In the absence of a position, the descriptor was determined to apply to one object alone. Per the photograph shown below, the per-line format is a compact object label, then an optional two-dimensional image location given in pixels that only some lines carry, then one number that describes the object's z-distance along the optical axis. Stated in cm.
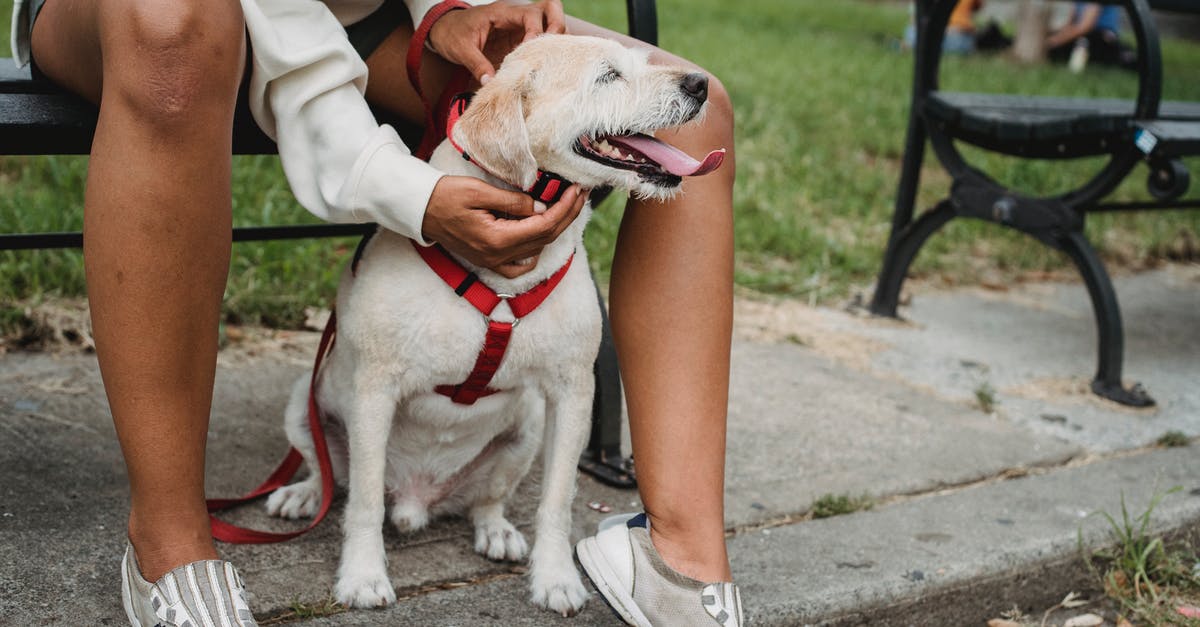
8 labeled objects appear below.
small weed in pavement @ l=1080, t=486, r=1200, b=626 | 228
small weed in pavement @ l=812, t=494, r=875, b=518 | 245
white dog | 181
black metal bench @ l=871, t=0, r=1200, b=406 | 338
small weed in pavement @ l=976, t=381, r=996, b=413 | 322
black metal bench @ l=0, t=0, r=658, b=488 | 186
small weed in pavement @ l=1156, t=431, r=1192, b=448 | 304
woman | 160
